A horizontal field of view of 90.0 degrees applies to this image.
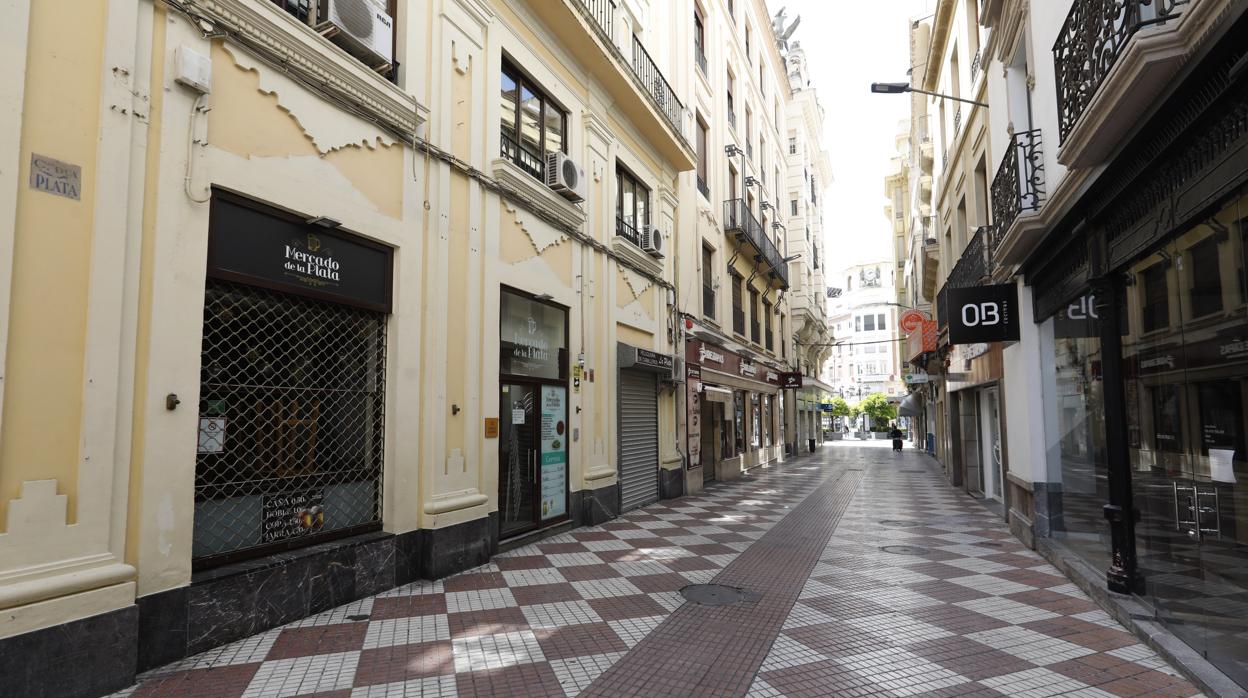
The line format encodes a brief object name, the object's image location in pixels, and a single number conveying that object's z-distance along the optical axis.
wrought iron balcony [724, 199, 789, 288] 18.36
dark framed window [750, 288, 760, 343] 21.88
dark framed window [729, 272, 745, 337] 19.66
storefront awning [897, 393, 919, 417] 30.44
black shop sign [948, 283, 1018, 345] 8.71
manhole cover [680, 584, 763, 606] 5.96
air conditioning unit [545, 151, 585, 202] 9.20
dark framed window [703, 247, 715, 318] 16.69
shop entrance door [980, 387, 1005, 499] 12.55
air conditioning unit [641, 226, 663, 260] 12.67
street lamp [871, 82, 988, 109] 9.45
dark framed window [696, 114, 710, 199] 16.79
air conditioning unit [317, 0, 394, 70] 5.74
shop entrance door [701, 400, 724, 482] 16.75
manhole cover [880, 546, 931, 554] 8.34
